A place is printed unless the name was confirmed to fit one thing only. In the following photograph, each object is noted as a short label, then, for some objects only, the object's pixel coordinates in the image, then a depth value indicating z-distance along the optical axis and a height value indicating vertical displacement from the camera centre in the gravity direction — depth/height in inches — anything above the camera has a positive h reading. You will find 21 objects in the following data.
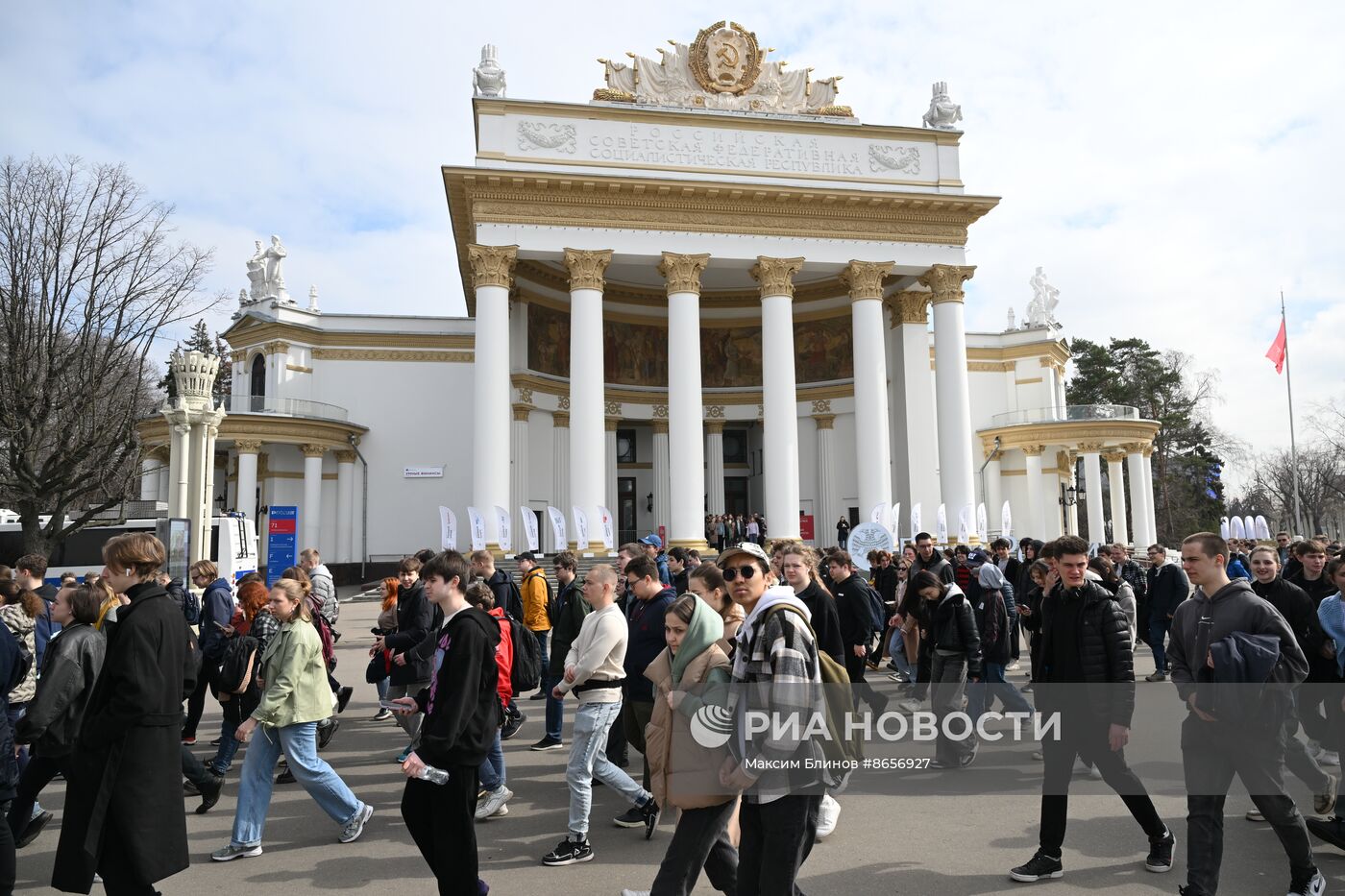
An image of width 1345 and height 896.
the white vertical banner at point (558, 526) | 847.1 -1.6
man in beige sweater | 221.1 -40.7
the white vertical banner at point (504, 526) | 892.6 -1.0
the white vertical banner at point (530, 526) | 827.4 -1.3
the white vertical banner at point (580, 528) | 876.0 -3.9
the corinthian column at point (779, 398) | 959.6 +134.7
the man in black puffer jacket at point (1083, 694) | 190.9 -39.6
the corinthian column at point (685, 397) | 940.0 +134.9
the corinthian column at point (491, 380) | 915.4 +151.9
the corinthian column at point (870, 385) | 975.6 +149.5
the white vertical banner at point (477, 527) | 861.0 -1.4
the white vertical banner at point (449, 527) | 842.8 -1.0
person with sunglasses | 136.6 -37.0
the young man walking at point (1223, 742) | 168.1 -44.1
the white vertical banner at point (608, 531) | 906.7 -7.5
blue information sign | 893.2 -11.9
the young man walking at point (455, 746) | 164.9 -41.0
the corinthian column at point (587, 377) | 925.8 +155.3
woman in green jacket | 215.2 -49.0
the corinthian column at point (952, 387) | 998.4 +149.6
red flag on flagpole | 1380.4 +255.6
